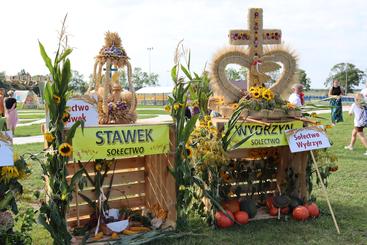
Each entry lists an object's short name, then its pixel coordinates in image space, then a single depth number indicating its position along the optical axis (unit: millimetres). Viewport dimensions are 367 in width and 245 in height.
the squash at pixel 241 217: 4586
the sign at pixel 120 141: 3766
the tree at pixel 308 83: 75812
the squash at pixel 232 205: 4668
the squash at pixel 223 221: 4492
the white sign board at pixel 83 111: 3914
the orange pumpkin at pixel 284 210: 4883
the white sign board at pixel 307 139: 4621
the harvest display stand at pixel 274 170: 5070
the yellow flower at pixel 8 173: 3371
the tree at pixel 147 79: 80875
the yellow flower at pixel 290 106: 4765
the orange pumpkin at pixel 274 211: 4916
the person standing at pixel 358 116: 8906
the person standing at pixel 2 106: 11984
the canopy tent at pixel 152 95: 52531
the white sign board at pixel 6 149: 3307
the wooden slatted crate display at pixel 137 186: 4454
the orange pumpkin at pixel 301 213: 4727
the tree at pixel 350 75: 84188
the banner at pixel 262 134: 4475
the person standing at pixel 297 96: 9695
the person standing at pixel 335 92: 13188
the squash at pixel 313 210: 4809
